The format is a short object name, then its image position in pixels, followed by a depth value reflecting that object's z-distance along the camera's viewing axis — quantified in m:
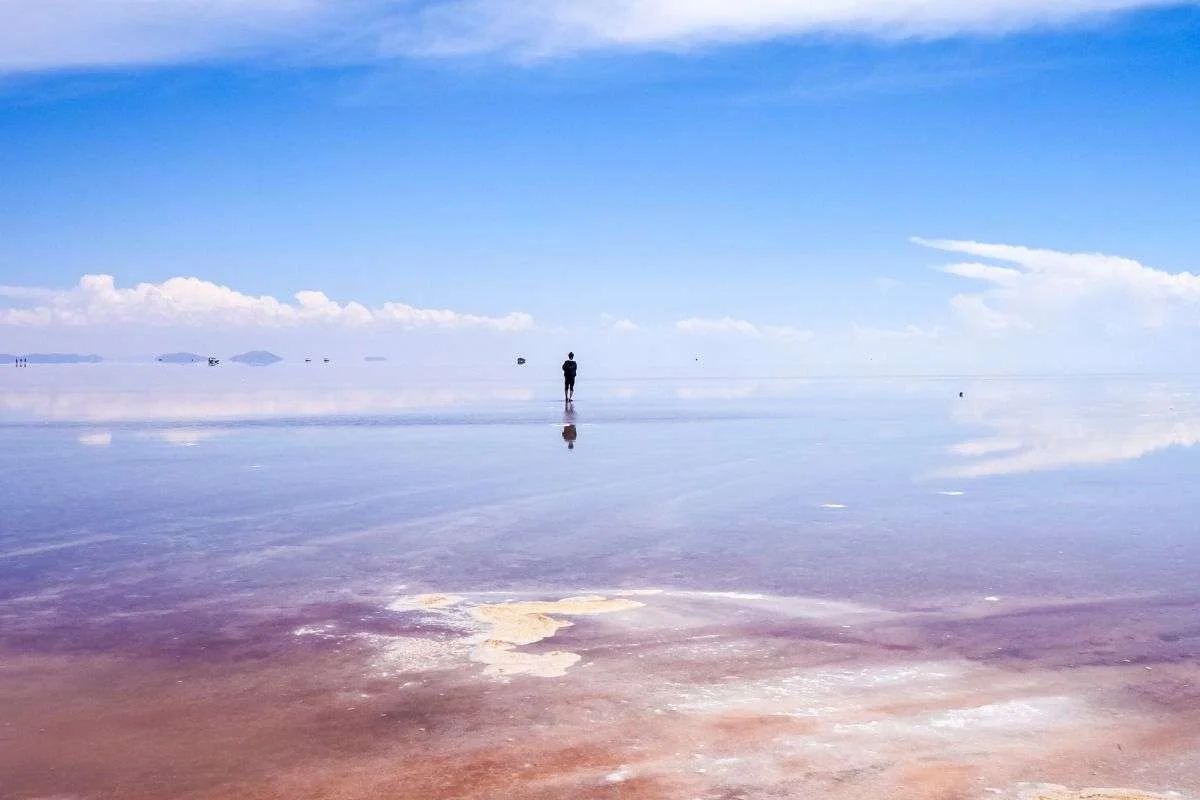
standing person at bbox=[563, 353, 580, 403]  47.93
